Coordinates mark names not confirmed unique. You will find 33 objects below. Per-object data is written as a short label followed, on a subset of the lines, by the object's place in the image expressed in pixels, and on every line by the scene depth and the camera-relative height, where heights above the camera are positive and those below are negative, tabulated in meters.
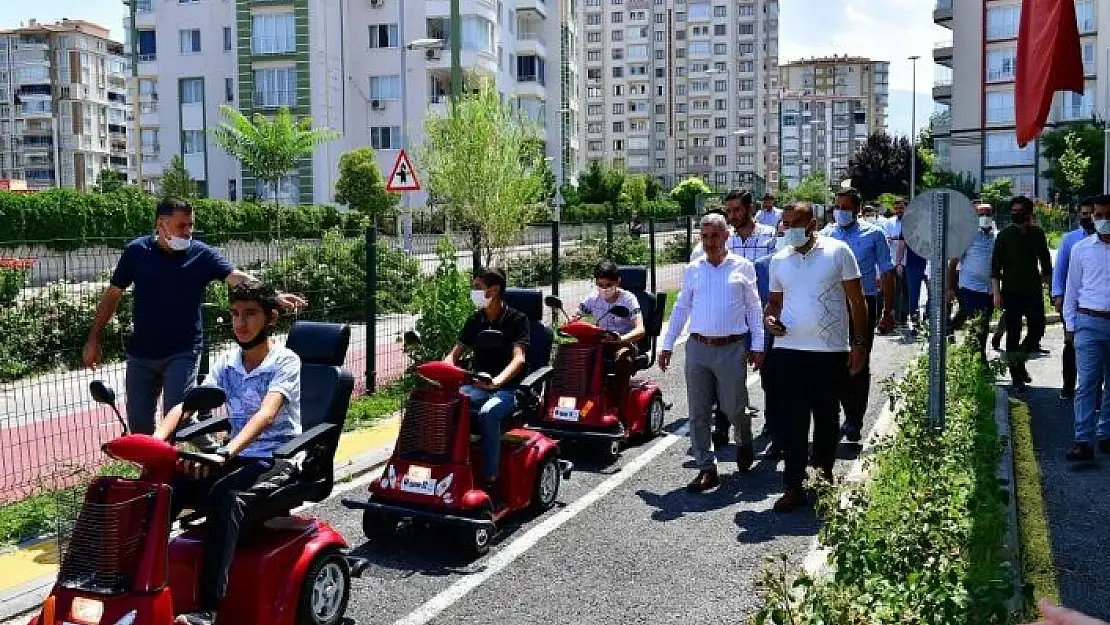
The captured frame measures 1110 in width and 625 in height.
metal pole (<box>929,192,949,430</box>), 7.42 -0.71
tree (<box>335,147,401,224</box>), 48.75 +1.12
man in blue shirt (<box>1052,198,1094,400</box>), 9.98 -0.56
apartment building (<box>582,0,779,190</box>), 140.00 +15.07
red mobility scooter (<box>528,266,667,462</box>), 8.98 -1.51
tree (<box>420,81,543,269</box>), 20.77 +0.72
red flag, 7.75 +0.97
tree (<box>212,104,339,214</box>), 45.56 +2.77
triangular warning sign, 18.47 +0.56
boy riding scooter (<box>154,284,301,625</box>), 4.86 -1.00
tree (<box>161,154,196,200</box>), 52.97 +1.43
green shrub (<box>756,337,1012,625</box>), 4.04 -1.41
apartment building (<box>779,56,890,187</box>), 188.62 +11.99
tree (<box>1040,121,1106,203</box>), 52.94 +2.22
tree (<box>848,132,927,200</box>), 83.62 +2.84
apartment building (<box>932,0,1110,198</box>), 73.31 +7.53
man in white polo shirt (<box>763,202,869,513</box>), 7.57 -0.84
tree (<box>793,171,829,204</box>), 95.61 +1.63
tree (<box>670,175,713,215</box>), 82.44 +1.11
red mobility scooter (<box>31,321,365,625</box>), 4.33 -1.34
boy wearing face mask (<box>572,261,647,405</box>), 9.45 -0.89
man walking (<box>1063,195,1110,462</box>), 8.88 -0.99
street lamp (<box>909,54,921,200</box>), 70.54 +4.24
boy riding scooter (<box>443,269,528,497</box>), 7.55 -0.88
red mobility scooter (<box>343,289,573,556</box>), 6.59 -1.54
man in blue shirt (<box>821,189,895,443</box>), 11.52 -0.32
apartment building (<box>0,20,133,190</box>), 137.25 +13.20
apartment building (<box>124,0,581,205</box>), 57.81 +7.32
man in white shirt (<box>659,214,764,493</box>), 8.22 -0.92
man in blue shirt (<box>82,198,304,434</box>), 7.00 -0.54
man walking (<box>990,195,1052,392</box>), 12.11 -0.78
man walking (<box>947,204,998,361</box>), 13.05 -0.83
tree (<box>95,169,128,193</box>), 87.90 +2.90
